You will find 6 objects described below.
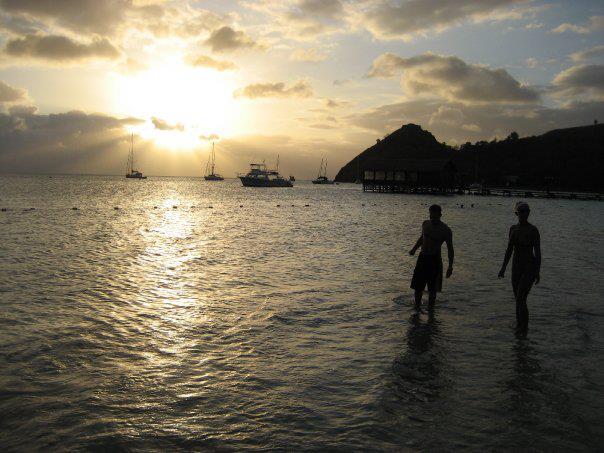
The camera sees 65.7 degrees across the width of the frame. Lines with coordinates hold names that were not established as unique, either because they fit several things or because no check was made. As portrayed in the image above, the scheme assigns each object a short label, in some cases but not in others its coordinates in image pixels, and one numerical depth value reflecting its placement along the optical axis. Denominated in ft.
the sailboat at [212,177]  643.74
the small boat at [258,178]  408.67
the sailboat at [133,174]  614.34
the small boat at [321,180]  640.09
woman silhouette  24.64
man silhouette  28.48
